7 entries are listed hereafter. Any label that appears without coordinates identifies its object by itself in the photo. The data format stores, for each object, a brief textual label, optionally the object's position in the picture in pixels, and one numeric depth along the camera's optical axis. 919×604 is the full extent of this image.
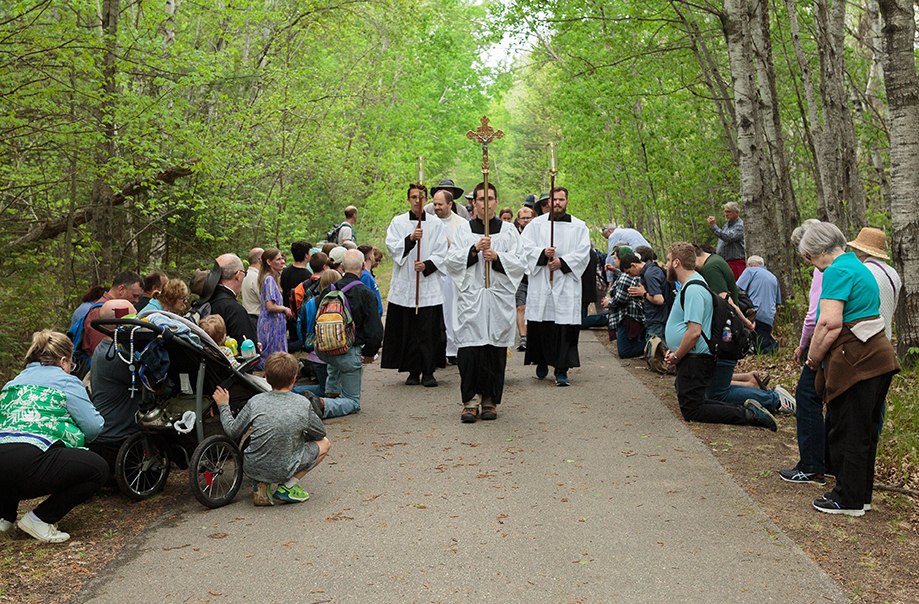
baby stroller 6.01
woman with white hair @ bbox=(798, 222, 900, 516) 5.65
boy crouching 6.12
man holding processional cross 9.00
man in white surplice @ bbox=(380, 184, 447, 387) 10.98
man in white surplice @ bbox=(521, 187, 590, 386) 10.77
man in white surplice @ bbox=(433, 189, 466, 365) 10.32
